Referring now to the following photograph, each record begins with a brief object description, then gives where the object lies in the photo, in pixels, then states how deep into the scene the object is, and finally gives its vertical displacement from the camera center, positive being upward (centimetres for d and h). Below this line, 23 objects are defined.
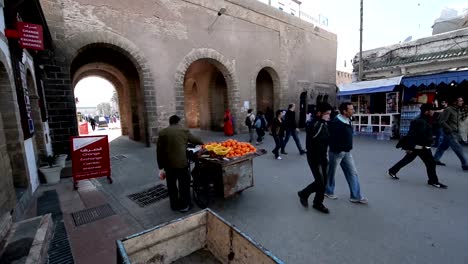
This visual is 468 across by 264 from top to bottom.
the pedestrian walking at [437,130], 630 -105
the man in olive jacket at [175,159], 369 -84
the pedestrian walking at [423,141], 430 -85
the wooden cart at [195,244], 179 -119
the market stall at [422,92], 904 +22
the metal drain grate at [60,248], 263 -171
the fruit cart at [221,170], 375 -111
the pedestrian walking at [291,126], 754 -76
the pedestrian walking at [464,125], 806 -104
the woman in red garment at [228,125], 1205 -101
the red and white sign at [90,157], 491 -102
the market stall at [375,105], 1011 -25
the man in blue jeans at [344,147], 372 -76
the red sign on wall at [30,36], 444 +160
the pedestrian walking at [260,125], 971 -90
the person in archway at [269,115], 1439 -68
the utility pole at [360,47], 1585 +377
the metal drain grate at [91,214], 356 -171
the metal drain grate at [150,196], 423 -172
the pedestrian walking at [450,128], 536 -76
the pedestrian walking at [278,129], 726 -82
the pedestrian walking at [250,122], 1002 -75
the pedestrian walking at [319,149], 345 -72
